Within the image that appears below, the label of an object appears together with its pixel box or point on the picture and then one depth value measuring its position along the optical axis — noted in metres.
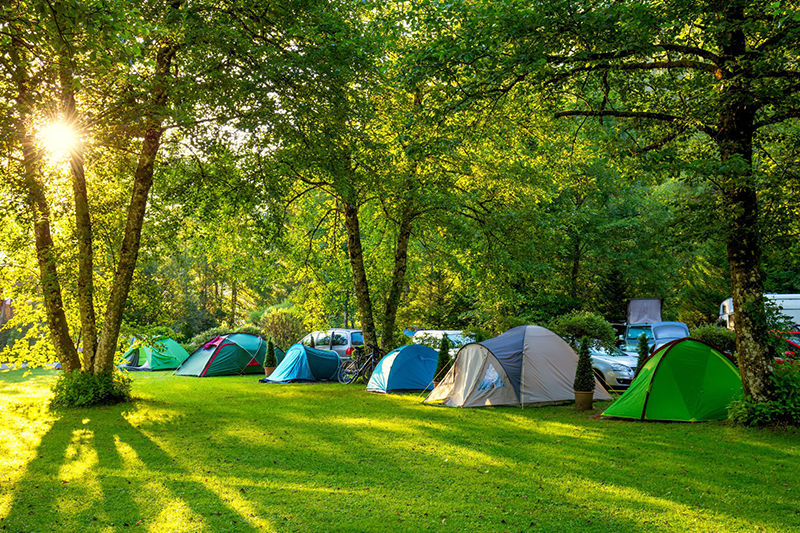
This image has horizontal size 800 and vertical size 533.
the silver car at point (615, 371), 15.32
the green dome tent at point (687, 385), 9.97
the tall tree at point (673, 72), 8.15
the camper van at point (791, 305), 17.88
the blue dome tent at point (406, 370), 15.02
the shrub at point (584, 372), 11.44
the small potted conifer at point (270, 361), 20.12
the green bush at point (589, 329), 18.84
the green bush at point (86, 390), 12.09
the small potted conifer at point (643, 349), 14.55
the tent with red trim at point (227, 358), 21.67
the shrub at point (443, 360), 14.44
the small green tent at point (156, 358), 25.59
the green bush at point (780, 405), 8.91
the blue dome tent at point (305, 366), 18.42
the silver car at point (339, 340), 21.50
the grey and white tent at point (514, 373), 12.20
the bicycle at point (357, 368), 17.59
